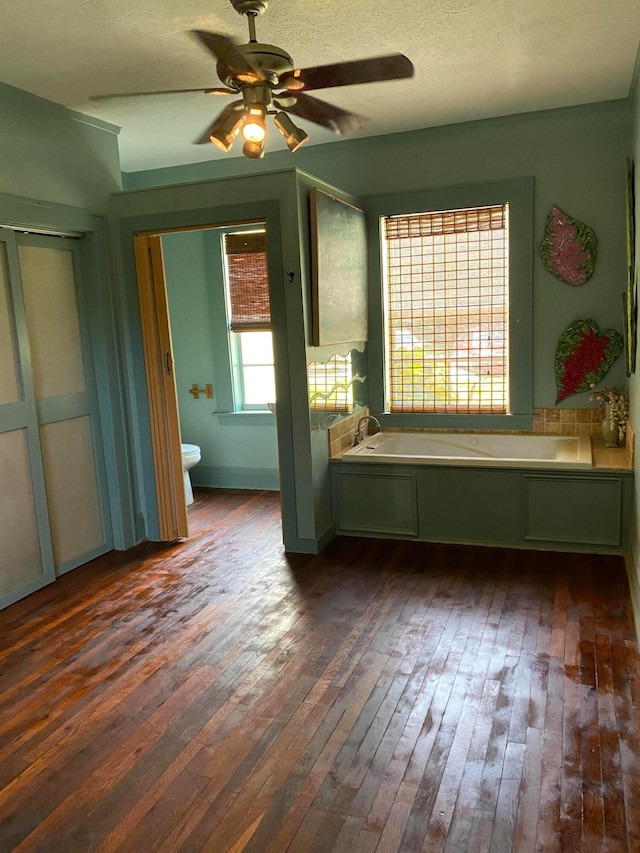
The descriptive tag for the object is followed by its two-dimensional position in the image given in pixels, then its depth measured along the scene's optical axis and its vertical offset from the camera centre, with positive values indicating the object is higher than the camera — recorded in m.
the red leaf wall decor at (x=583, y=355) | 4.52 -0.26
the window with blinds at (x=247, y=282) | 5.51 +0.43
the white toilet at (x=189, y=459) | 5.31 -0.98
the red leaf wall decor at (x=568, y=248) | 4.48 +0.46
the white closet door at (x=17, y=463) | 3.61 -0.64
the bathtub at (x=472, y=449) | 4.10 -0.85
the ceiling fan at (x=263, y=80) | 2.36 +0.93
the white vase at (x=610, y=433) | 4.28 -0.75
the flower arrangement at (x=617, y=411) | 4.28 -0.62
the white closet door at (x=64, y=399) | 3.87 -0.34
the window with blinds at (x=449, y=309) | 4.77 +0.10
